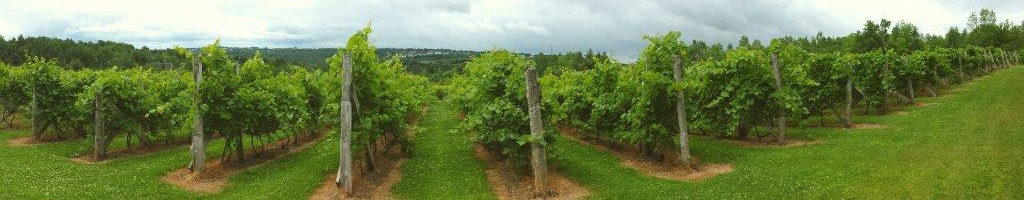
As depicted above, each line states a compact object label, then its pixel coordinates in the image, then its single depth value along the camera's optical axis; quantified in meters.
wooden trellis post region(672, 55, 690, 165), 17.19
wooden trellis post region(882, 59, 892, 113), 29.06
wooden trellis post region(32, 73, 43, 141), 25.31
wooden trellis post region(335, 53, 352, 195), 14.52
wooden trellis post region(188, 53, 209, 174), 16.84
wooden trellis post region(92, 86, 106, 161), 20.19
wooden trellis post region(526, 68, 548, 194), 14.52
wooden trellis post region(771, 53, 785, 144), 20.63
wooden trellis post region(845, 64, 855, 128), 24.70
